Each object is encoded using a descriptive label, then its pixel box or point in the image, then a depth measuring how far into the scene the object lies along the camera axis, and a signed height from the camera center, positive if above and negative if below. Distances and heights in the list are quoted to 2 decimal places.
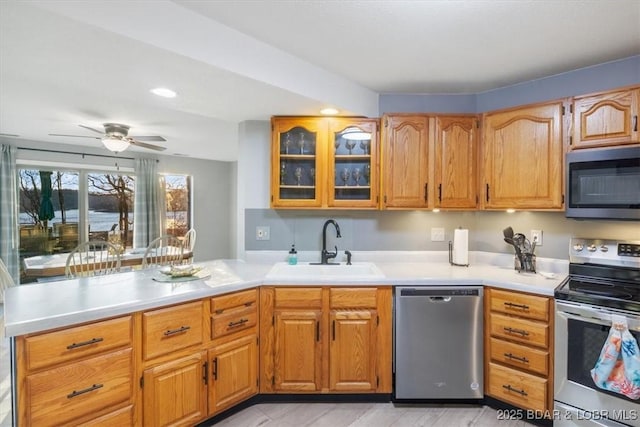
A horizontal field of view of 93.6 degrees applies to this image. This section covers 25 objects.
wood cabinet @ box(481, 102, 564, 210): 2.11 +0.37
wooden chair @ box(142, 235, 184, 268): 4.09 -0.68
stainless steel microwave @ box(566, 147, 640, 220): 1.81 +0.16
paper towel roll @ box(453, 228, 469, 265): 2.49 -0.31
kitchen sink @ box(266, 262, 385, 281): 2.43 -0.51
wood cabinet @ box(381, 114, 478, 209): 2.44 +0.38
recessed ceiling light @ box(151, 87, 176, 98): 2.00 +0.79
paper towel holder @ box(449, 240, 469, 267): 2.50 -0.42
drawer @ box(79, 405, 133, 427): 1.41 -1.02
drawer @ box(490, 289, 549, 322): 1.86 -0.62
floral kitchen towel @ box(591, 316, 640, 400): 1.53 -0.81
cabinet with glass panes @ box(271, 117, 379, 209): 2.49 +0.38
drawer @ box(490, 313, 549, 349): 1.87 -0.79
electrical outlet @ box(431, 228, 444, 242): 2.73 -0.24
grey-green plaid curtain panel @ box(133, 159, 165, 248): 5.30 +0.06
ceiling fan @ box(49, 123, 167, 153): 3.30 +0.80
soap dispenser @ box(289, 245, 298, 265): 2.61 -0.42
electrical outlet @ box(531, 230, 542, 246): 2.37 -0.23
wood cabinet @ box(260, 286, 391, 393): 2.09 -0.90
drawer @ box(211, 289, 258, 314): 1.86 -0.60
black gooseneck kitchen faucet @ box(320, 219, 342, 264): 2.60 -0.34
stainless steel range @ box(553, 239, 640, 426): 1.60 -0.72
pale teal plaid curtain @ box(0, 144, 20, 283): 4.04 -0.07
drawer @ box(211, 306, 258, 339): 1.86 -0.73
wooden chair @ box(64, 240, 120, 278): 3.06 -0.66
